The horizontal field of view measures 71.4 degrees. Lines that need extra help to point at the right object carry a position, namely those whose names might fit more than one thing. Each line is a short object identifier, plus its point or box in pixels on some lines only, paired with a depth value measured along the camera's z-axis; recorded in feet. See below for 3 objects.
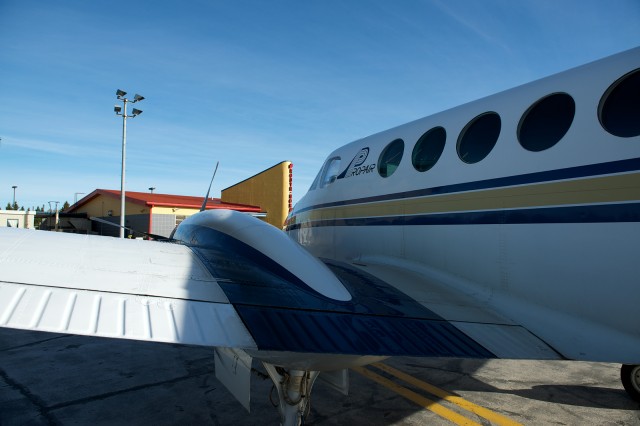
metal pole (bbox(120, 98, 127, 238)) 75.72
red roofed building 98.17
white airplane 8.97
